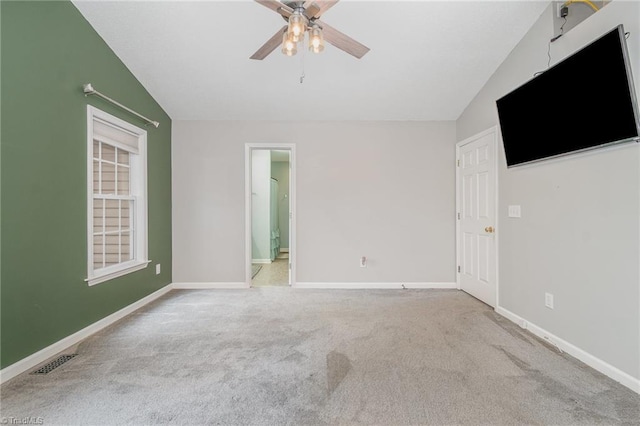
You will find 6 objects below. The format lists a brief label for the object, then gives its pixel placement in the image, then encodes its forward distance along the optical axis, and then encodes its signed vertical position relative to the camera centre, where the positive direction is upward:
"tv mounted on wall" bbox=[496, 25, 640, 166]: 1.74 +0.82
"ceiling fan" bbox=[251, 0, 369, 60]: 1.65 +1.23
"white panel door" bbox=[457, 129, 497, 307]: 3.25 -0.02
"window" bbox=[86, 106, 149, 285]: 2.63 +0.19
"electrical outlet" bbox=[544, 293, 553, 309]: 2.43 -0.76
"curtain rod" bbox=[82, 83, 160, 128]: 2.45 +1.12
